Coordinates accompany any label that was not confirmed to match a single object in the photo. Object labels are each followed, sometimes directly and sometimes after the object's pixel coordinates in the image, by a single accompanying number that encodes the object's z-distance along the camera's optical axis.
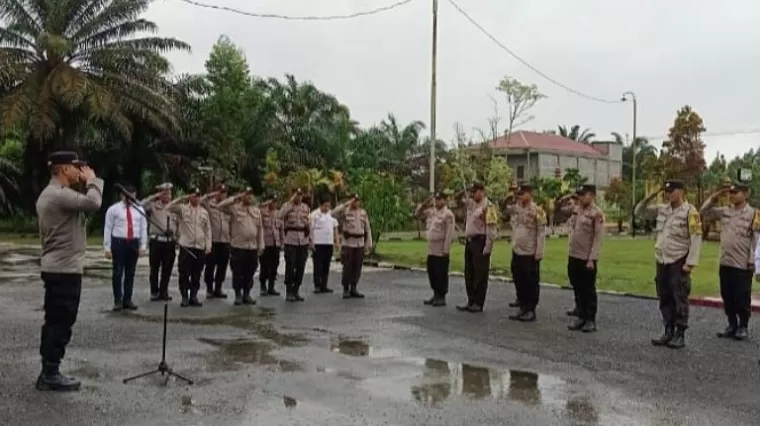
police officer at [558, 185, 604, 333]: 10.53
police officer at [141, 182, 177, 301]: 12.31
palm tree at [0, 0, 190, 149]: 26.42
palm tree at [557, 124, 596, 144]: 81.69
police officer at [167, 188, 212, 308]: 12.12
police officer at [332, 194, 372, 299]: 13.62
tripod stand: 7.12
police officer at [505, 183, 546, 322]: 11.29
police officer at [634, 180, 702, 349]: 9.32
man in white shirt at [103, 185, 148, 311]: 11.59
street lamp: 47.31
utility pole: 24.42
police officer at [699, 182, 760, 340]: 10.17
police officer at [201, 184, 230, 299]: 13.04
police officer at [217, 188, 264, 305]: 12.70
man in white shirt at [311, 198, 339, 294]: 14.12
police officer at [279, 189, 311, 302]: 13.28
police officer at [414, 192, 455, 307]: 12.72
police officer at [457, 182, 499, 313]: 12.01
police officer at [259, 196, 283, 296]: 13.81
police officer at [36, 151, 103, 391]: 6.75
